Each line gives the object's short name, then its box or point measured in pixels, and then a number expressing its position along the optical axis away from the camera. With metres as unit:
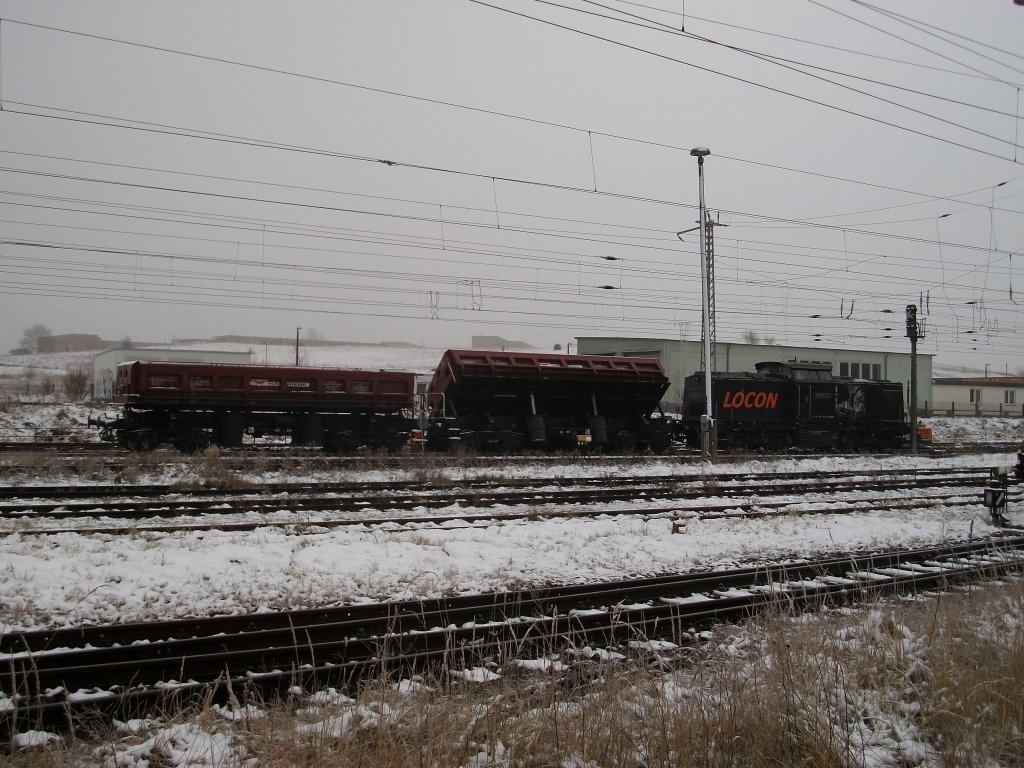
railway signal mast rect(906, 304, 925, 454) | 26.45
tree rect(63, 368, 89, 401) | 42.53
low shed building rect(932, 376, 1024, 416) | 67.75
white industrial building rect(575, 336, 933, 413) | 46.00
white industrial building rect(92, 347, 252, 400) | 54.38
